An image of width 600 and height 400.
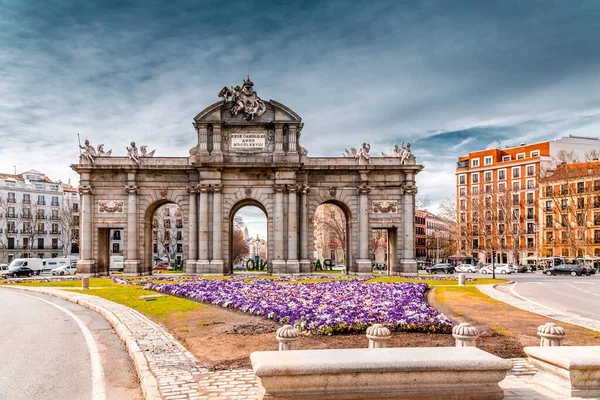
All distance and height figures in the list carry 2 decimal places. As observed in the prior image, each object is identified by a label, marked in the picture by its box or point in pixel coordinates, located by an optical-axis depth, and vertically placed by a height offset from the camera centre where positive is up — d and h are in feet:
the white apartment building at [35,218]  310.65 +7.94
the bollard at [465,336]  35.83 -7.20
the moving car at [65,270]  211.41 -15.79
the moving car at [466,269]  236.84 -18.17
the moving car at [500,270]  224.45 -17.81
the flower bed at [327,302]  53.11 -9.81
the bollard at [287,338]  34.22 -6.91
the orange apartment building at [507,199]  295.07 +15.99
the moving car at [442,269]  222.89 -17.07
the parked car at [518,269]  239.73 -19.14
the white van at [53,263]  242.13 -14.82
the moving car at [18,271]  205.05 -15.42
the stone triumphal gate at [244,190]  152.35 +11.28
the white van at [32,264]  218.59 -13.45
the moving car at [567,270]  208.72 -17.02
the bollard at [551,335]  34.99 -7.02
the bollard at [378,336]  36.83 -7.36
